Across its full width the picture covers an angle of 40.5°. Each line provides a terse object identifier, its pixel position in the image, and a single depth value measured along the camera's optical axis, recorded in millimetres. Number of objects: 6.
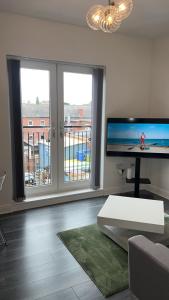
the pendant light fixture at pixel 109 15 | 1772
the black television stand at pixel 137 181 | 3748
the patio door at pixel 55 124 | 3381
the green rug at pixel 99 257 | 1924
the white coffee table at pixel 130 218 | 2203
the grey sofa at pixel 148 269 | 1287
